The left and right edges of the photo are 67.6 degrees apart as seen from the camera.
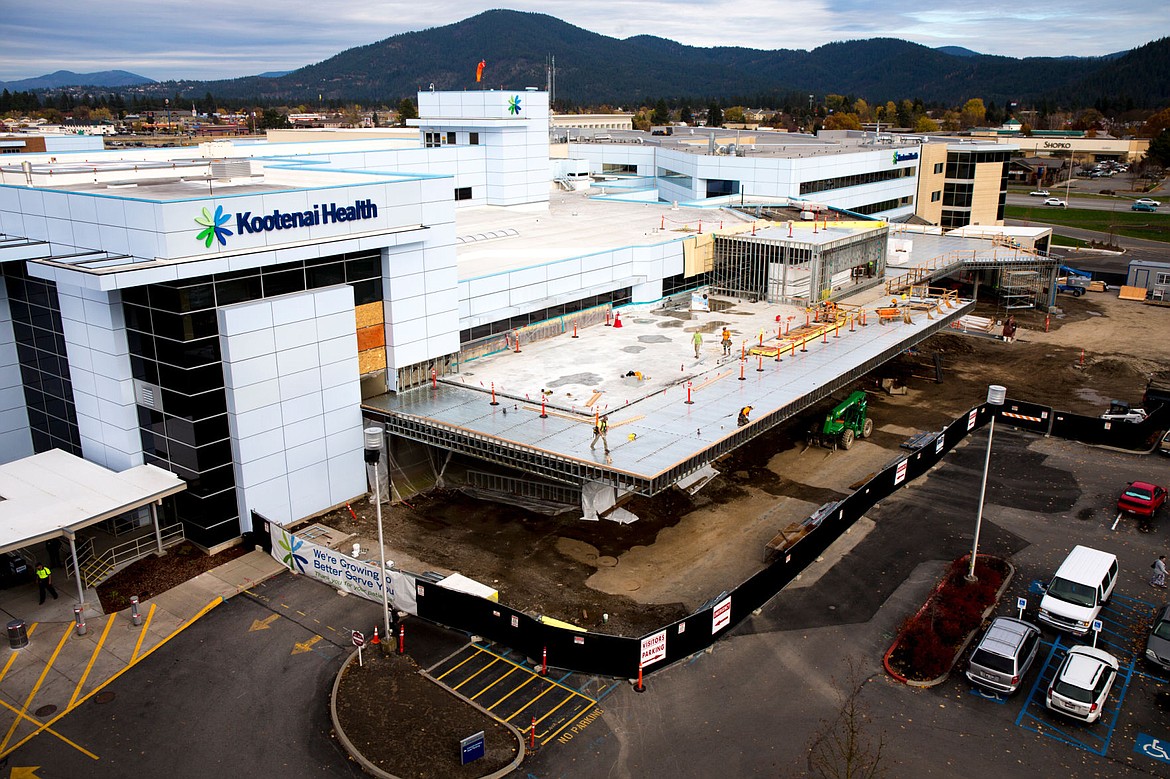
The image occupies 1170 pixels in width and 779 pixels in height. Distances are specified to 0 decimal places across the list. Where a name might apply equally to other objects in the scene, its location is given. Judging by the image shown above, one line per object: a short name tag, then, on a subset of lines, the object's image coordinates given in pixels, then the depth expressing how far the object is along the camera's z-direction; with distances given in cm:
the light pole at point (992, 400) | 2855
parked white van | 2762
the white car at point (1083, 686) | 2334
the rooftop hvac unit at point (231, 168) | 3850
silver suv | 2464
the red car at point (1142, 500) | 3578
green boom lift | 4253
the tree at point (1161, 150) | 16512
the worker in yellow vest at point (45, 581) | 2841
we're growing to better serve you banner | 2836
